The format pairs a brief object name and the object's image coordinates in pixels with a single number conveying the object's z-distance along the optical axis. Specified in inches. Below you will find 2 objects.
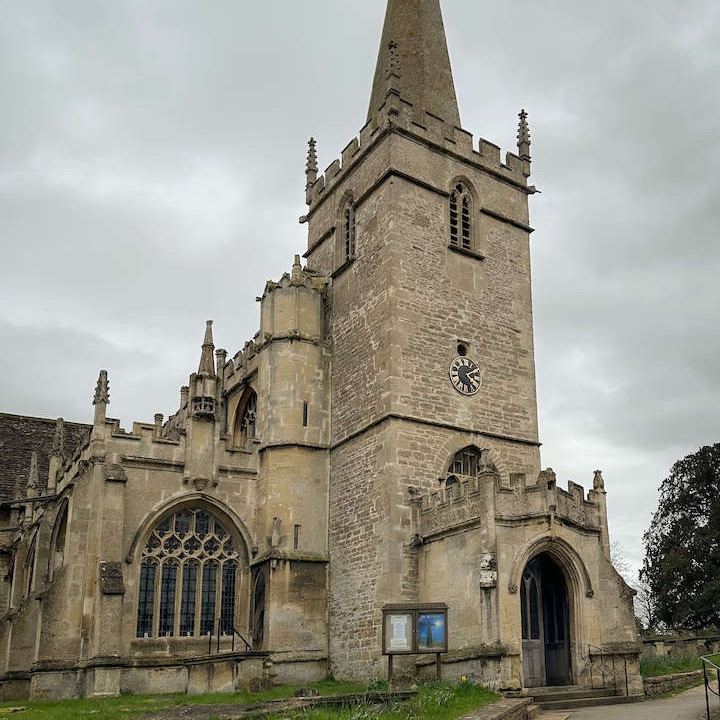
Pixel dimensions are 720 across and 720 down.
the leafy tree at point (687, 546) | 1588.3
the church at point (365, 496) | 882.8
